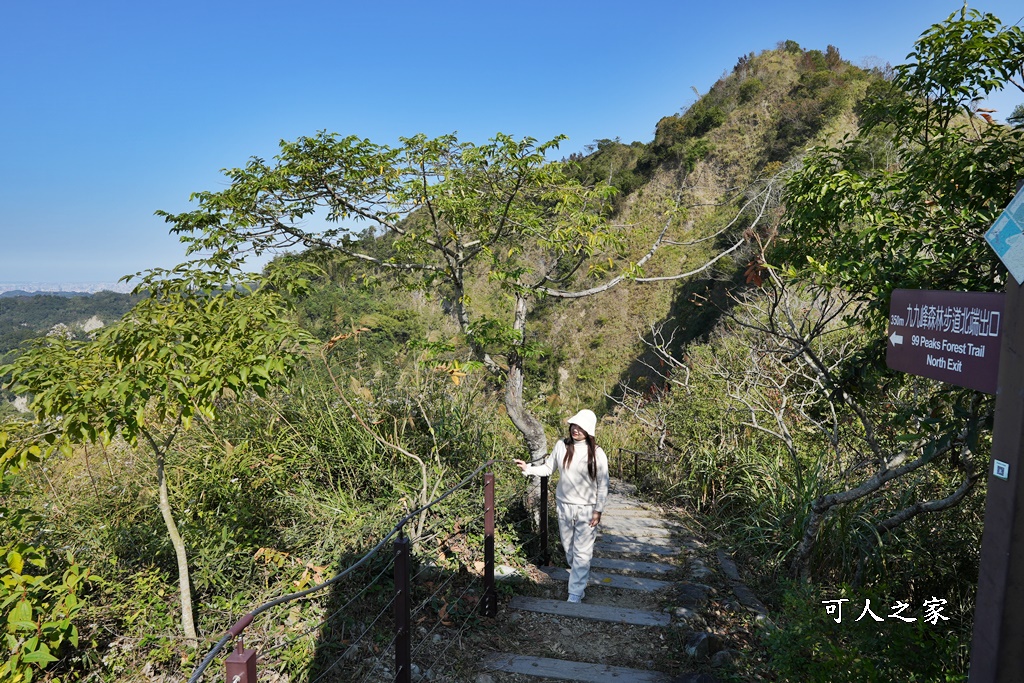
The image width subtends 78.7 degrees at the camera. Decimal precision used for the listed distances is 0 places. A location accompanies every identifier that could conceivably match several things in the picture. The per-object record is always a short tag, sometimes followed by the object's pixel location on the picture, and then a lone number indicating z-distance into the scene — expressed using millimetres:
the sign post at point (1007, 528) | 1700
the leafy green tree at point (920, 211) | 3404
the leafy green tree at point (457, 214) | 5480
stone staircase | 3623
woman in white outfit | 4656
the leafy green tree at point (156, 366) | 3227
